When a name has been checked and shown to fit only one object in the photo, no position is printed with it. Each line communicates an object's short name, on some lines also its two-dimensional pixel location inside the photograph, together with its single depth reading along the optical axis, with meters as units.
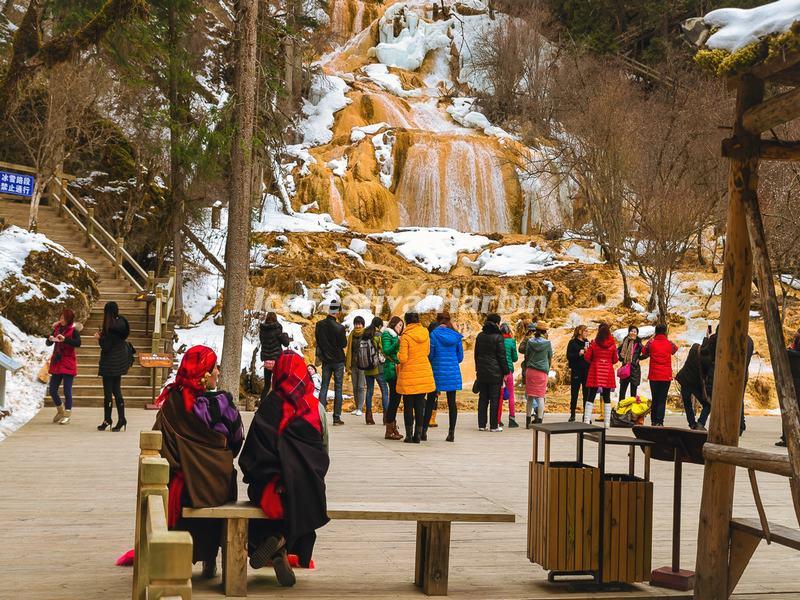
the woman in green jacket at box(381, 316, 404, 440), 13.30
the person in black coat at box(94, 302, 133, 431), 12.90
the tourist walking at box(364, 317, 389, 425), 15.11
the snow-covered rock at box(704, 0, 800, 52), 5.40
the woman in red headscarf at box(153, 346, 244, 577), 5.72
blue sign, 23.12
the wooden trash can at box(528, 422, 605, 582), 5.85
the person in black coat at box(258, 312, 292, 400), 15.26
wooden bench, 5.61
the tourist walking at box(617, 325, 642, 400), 17.03
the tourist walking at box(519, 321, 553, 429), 14.83
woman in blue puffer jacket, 13.34
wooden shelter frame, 5.82
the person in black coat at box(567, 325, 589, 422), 15.70
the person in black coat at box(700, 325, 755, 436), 14.03
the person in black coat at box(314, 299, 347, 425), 14.70
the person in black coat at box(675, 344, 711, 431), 14.82
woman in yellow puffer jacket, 12.27
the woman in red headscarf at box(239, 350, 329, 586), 5.71
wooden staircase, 17.59
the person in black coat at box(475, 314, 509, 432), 13.65
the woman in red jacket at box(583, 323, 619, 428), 15.00
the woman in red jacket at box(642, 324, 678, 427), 15.21
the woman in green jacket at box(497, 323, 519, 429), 15.66
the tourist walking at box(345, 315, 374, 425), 15.43
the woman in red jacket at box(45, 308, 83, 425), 13.25
